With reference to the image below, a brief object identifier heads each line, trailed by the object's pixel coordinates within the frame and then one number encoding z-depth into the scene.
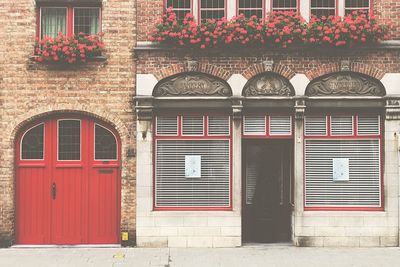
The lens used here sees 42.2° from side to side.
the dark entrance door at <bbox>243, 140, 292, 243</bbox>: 12.39
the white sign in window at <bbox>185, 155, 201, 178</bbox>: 11.71
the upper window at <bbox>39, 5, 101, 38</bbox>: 11.69
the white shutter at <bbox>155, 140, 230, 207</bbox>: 11.70
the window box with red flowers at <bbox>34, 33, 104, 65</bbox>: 11.27
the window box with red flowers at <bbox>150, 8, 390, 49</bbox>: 11.26
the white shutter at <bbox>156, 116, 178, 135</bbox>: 11.70
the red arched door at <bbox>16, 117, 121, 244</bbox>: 11.65
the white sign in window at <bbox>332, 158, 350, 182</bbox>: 11.67
